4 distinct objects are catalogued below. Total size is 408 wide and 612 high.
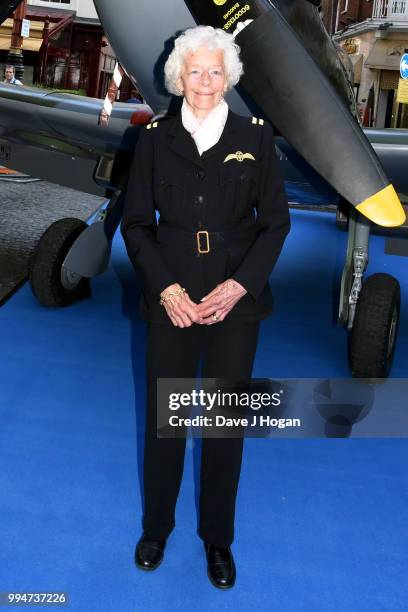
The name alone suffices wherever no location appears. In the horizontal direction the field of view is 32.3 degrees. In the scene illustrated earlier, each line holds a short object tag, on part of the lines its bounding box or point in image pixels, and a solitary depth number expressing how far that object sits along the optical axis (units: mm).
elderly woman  1912
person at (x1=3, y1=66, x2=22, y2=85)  13531
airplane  2846
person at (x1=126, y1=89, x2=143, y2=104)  23809
